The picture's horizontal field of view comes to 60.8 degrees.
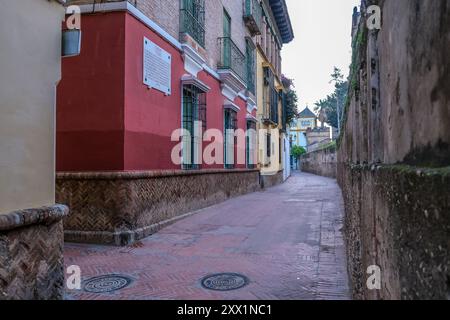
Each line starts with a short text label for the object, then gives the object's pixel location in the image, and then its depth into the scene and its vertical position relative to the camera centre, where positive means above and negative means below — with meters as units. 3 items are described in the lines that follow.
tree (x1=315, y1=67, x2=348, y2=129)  77.06 +14.50
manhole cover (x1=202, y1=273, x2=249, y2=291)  4.68 -1.46
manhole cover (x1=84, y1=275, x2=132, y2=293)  4.62 -1.46
